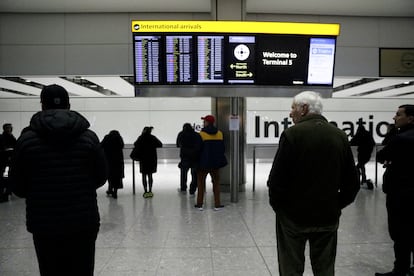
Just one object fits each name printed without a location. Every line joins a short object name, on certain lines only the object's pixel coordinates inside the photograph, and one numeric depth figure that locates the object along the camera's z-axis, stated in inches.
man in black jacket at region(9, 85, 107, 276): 81.4
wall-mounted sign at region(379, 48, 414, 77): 340.5
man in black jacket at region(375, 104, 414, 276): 125.2
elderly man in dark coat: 90.5
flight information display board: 247.6
